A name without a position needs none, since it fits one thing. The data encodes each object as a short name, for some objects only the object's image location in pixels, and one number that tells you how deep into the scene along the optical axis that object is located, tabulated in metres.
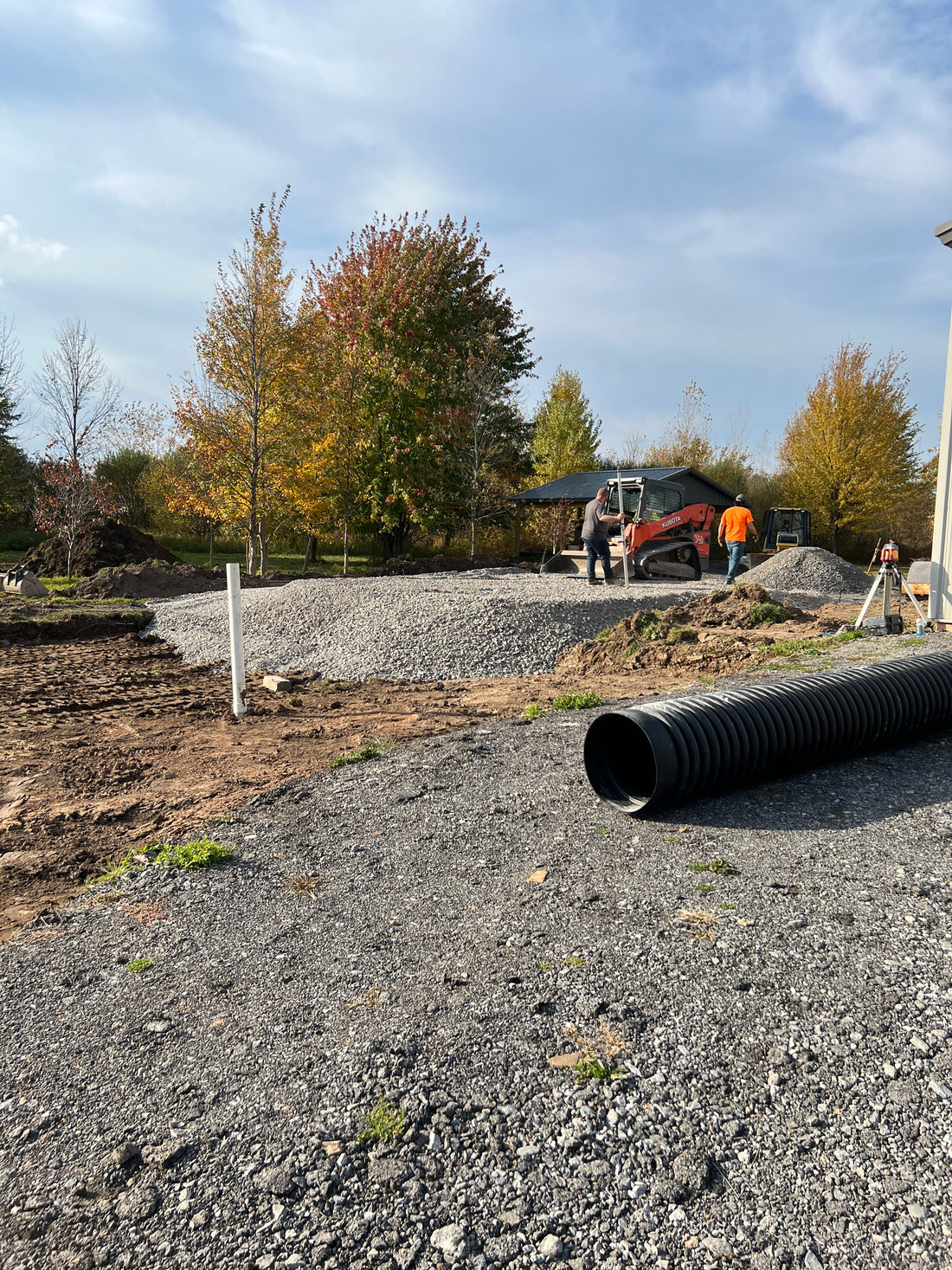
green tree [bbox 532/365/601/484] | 34.19
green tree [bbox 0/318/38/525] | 28.64
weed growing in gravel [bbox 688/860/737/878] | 3.78
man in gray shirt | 14.70
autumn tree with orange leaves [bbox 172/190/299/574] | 19.08
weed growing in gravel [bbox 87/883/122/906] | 4.03
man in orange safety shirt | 15.75
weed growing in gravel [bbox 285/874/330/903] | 3.94
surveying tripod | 9.23
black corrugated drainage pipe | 4.48
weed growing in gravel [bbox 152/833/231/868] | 4.28
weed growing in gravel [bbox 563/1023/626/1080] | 2.53
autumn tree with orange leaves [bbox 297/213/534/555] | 24.70
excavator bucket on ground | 17.33
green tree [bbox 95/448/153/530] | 31.34
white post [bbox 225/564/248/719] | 7.30
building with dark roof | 28.38
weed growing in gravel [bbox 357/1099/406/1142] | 2.36
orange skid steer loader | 17.05
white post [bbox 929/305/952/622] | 9.66
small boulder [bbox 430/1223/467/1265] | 2.01
